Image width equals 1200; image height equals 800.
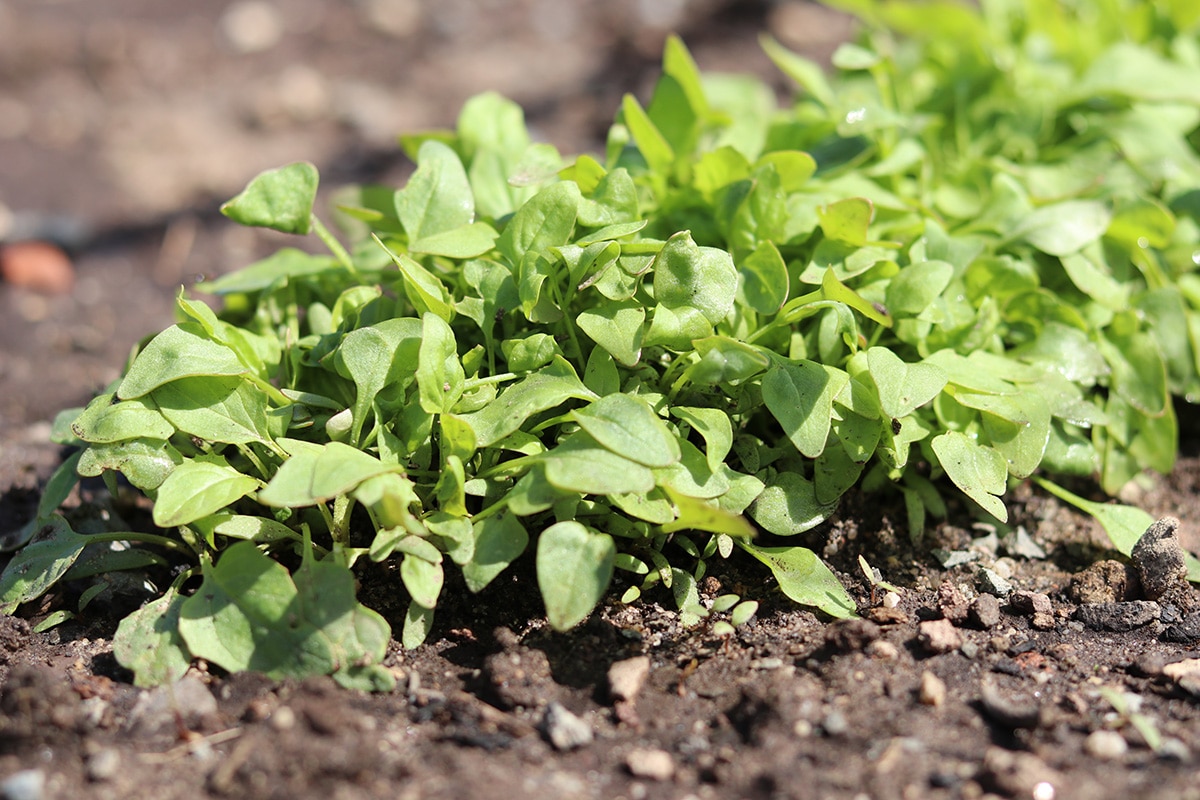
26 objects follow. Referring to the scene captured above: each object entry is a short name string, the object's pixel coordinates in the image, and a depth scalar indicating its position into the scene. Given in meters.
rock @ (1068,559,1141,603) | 0.85
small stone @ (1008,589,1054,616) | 0.84
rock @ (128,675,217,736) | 0.81
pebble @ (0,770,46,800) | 0.79
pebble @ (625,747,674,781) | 0.80
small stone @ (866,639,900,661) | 0.82
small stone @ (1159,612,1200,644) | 0.84
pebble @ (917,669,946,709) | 0.81
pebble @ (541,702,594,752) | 0.80
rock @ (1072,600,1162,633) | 0.84
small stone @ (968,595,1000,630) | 0.84
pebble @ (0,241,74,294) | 1.01
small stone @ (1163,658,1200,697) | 0.81
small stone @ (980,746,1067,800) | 0.79
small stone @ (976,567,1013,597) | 0.85
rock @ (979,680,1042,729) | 0.80
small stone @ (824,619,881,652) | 0.82
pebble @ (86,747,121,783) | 0.80
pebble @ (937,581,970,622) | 0.84
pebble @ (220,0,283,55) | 1.27
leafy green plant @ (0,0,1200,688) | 0.82
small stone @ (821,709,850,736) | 0.80
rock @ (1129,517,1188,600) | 0.85
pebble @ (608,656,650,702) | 0.81
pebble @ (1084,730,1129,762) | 0.80
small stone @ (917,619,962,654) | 0.82
